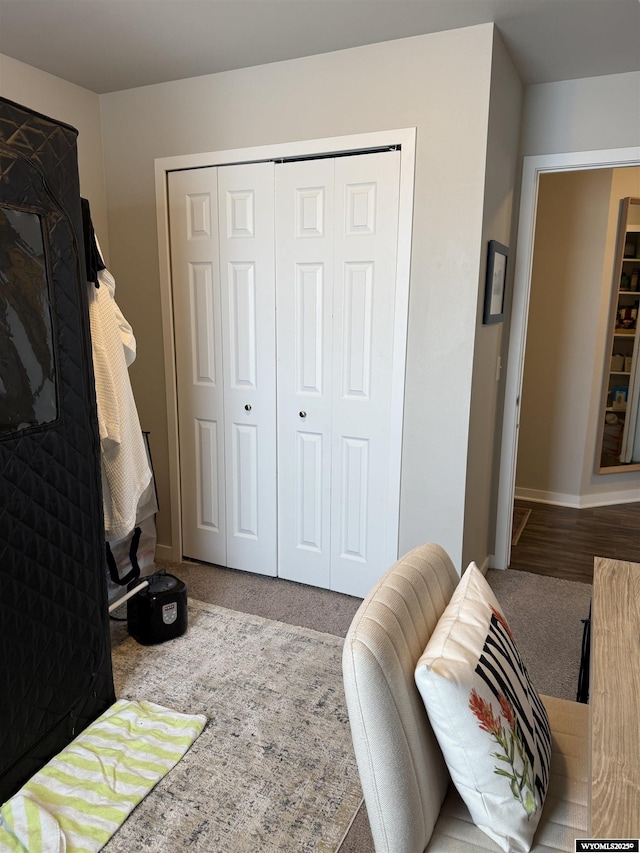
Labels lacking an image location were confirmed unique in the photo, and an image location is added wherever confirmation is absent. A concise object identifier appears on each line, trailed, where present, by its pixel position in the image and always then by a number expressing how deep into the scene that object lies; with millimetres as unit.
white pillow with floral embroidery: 1047
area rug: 1663
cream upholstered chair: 1038
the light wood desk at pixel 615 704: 902
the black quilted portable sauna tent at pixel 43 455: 1632
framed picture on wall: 2608
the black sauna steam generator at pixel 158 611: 2508
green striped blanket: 1621
